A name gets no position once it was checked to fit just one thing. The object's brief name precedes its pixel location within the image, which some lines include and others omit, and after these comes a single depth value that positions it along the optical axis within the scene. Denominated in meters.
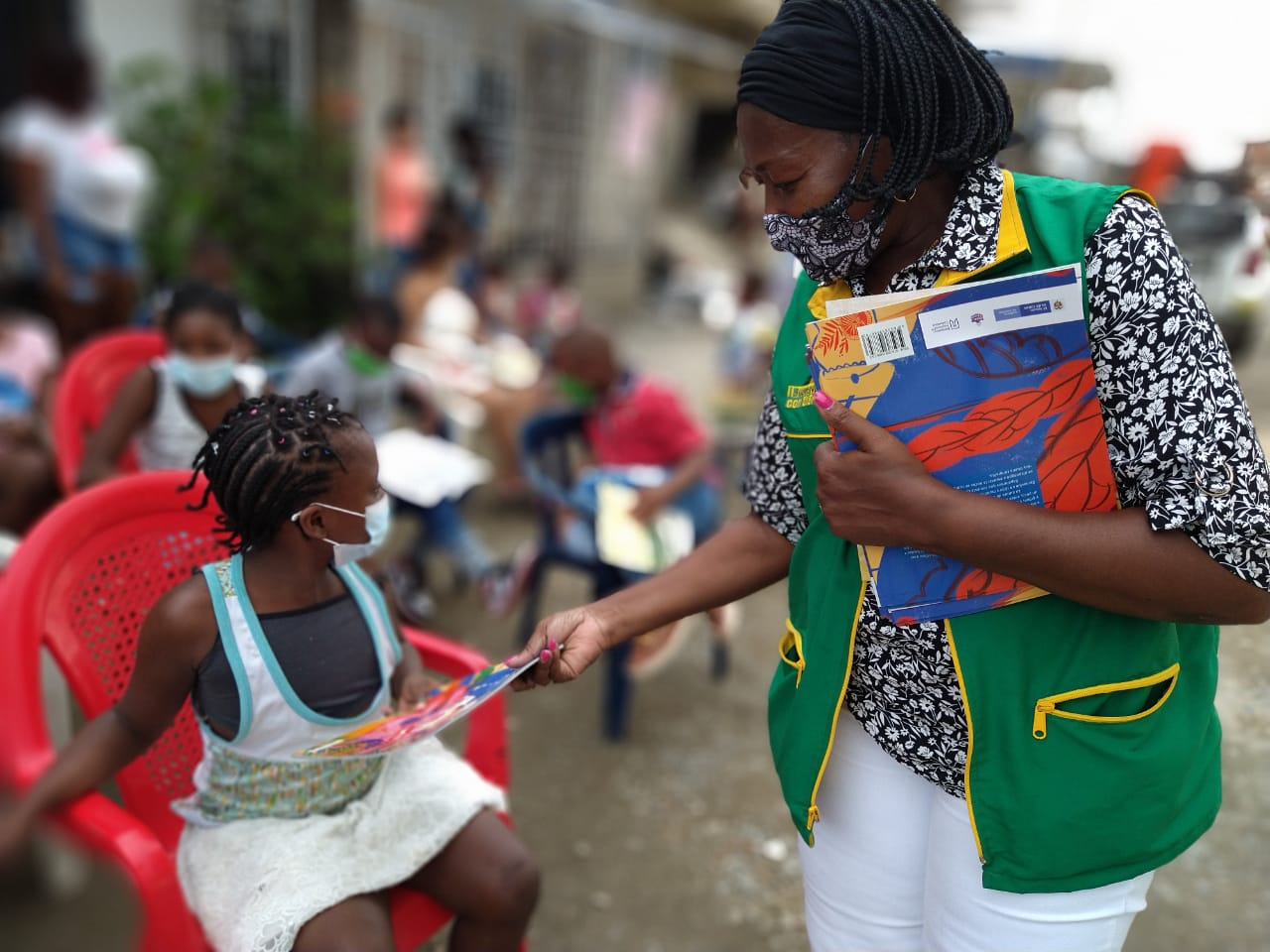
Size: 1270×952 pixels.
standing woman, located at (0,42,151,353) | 5.14
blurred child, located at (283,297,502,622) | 4.09
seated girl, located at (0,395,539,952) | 1.60
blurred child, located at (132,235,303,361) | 4.91
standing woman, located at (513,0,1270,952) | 1.09
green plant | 6.45
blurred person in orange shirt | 7.44
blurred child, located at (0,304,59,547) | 3.13
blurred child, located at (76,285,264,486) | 2.86
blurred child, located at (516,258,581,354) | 8.01
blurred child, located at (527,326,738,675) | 3.72
